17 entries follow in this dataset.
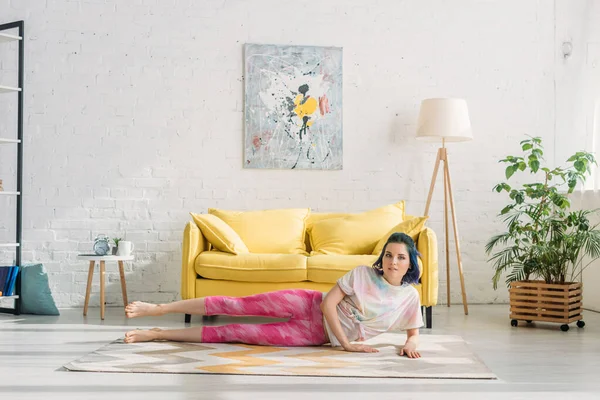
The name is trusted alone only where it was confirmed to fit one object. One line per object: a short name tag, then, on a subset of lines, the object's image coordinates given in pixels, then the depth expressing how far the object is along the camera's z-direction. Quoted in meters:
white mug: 5.61
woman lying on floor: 3.90
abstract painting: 6.37
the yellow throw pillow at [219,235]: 5.35
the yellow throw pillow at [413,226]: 5.13
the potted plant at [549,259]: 5.14
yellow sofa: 5.07
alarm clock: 5.54
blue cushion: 5.61
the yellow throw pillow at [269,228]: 5.70
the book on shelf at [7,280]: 5.59
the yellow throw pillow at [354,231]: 5.61
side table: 5.40
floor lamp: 6.05
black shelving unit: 5.62
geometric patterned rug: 3.43
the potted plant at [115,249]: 5.64
